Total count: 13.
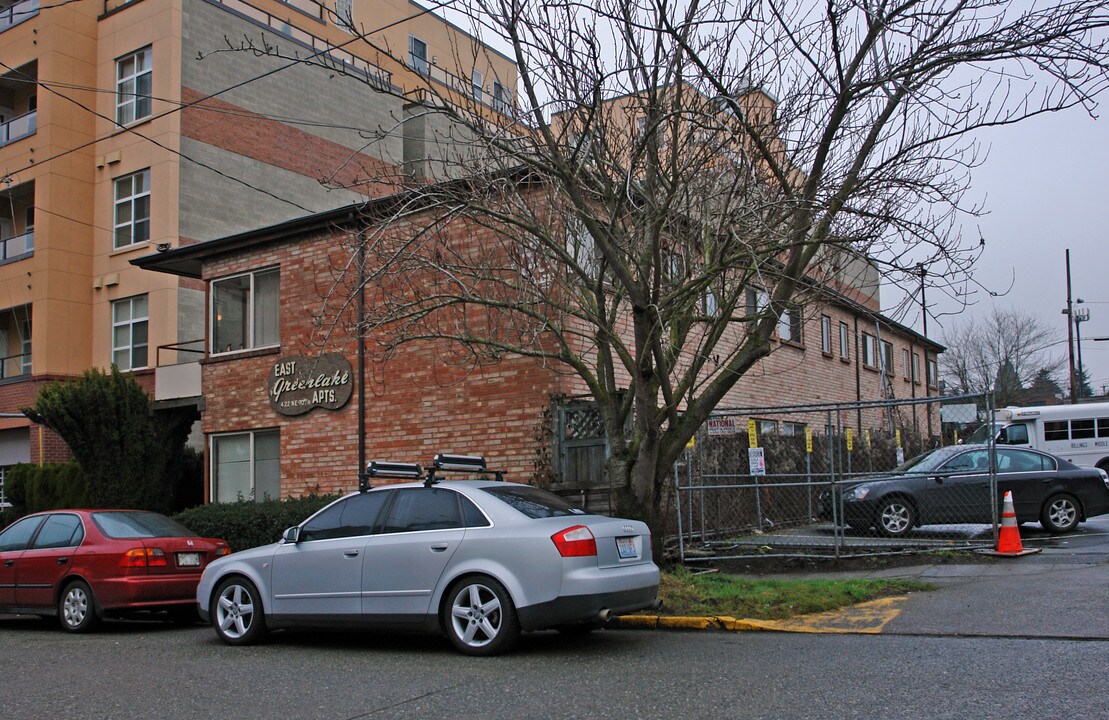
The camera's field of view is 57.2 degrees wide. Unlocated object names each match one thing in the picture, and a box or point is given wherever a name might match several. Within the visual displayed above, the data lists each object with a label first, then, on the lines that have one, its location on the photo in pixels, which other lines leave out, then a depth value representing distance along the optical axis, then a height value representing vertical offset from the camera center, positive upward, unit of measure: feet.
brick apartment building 48.96 +3.62
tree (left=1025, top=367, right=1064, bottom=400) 196.33 +11.26
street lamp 164.88 +19.87
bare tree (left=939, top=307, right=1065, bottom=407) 168.86 +13.55
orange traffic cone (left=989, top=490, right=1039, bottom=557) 40.91 -3.89
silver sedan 26.63 -3.14
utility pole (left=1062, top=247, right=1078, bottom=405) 137.75 +13.91
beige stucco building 81.56 +25.36
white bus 90.48 +0.84
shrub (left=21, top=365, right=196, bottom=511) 61.87 +1.93
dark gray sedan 48.78 -2.39
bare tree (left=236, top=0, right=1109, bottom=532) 31.07 +8.93
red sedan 36.32 -3.62
